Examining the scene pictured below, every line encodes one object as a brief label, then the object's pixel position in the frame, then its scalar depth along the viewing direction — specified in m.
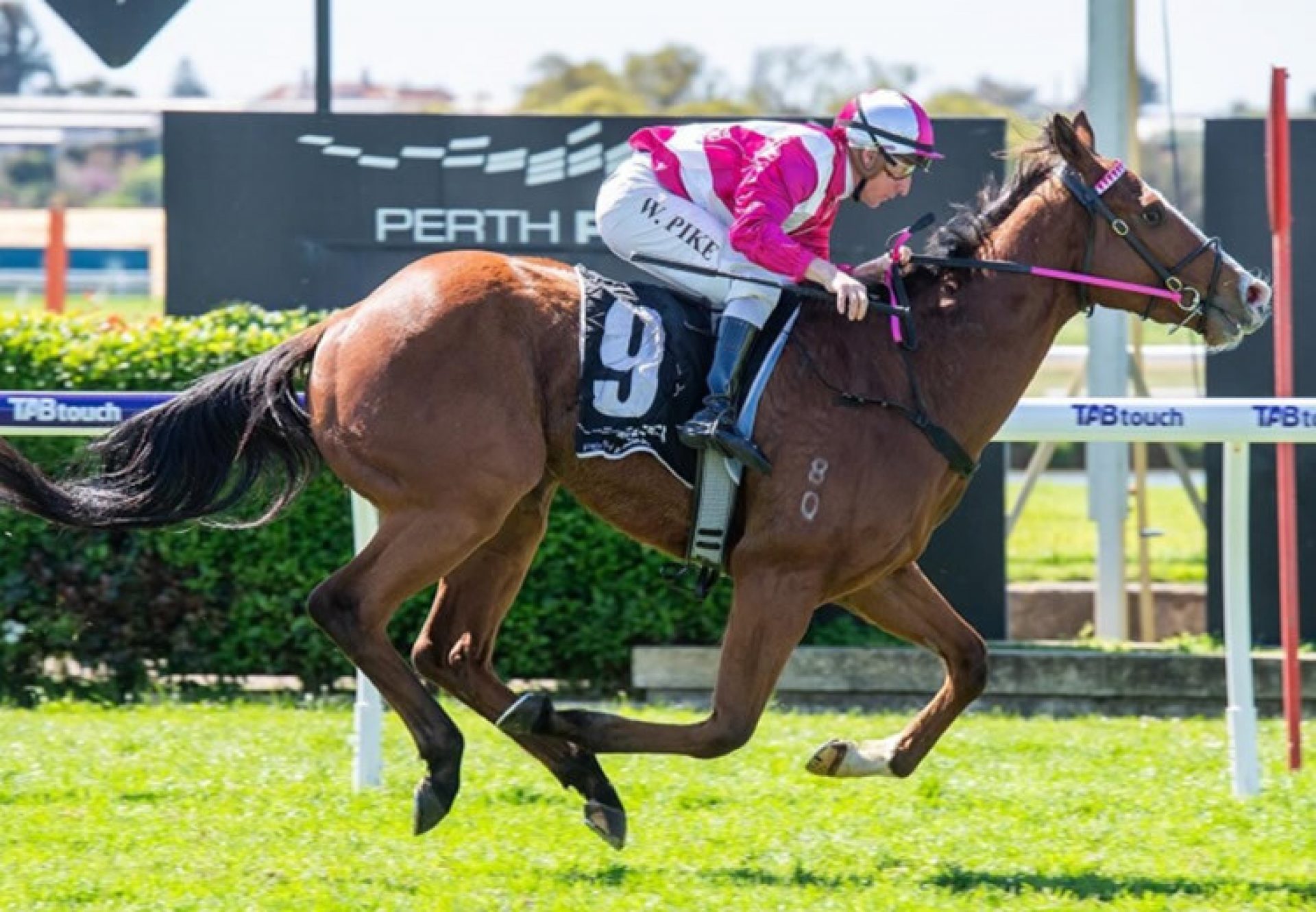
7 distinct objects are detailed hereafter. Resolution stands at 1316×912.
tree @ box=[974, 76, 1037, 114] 93.58
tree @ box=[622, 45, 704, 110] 108.63
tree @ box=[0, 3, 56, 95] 86.89
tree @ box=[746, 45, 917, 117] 92.89
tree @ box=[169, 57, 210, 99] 104.40
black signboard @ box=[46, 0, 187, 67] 19.77
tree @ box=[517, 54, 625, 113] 110.51
